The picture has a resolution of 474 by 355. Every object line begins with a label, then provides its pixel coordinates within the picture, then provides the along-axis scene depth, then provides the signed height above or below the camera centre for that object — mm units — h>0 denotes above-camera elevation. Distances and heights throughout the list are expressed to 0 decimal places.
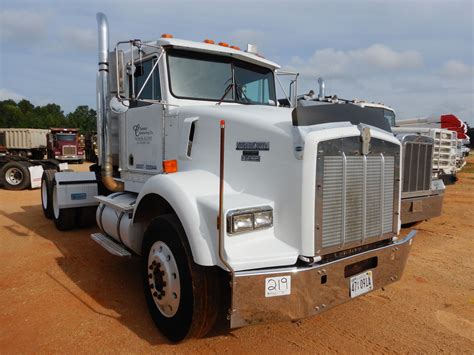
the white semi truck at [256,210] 2705 -512
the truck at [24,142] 28250 +162
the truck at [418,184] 6470 -664
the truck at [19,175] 14078 -1163
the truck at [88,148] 30356 -284
